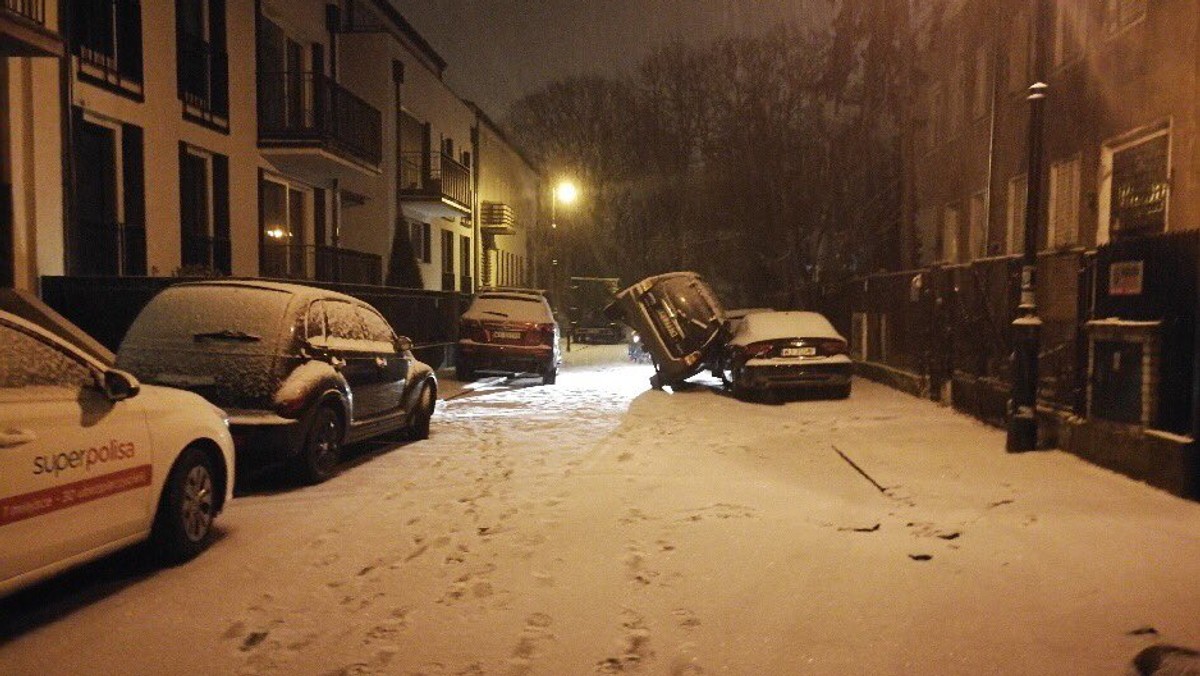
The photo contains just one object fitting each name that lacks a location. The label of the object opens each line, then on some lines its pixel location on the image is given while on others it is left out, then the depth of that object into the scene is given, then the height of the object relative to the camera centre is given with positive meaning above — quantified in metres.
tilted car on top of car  17.16 -0.35
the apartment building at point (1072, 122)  11.52 +2.89
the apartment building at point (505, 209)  37.03 +4.34
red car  18.25 -0.71
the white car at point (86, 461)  4.57 -0.90
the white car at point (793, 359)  14.76 -0.86
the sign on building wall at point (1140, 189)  12.20 +1.62
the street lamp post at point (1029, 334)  9.48 -0.28
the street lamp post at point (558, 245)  36.70 +3.21
